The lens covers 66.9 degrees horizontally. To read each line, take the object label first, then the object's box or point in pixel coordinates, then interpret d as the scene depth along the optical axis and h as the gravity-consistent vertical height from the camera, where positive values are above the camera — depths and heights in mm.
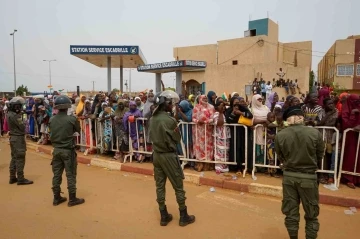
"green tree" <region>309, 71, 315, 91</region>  37212 +3222
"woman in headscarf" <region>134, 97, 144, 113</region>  7325 -137
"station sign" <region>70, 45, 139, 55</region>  17797 +3192
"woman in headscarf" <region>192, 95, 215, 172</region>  5832 -676
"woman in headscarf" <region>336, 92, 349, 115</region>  4930 +66
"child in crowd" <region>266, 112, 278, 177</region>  5375 -768
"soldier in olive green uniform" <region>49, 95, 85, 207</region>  4534 -826
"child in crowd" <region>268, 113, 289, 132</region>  5160 -433
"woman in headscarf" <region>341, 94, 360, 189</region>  4741 -613
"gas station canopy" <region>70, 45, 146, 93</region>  17812 +3071
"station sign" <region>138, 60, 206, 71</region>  20047 +2676
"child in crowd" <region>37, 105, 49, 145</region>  9750 -927
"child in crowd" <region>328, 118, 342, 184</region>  4883 -882
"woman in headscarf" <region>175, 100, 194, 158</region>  6105 -580
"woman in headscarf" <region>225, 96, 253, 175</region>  5566 -684
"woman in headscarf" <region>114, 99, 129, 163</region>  6945 -782
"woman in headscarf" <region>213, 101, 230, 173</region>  5676 -807
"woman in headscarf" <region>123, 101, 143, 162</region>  6770 -579
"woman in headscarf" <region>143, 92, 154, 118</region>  6730 -198
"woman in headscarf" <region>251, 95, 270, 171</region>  5484 -444
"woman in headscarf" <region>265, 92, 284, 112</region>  6848 +2
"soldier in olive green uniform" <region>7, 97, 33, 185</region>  5617 -811
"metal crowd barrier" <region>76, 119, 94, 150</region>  7953 -1060
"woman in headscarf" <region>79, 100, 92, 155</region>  7988 -823
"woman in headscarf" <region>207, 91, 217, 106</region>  6527 +38
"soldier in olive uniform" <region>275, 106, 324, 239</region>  2941 -774
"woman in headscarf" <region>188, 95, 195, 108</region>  8500 +13
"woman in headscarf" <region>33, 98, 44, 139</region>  10102 -557
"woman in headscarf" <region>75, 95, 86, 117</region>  8354 -262
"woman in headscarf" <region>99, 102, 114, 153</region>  7258 -688
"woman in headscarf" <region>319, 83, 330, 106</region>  5477 +131
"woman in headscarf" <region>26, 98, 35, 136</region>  10613 -799
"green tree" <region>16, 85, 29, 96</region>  55944 +1957
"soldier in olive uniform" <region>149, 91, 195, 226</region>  3719 -766
